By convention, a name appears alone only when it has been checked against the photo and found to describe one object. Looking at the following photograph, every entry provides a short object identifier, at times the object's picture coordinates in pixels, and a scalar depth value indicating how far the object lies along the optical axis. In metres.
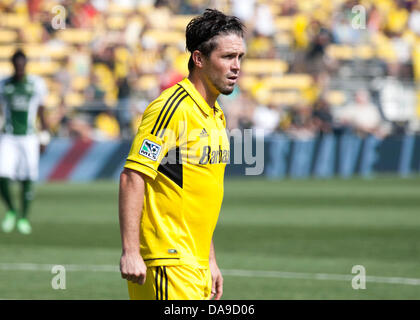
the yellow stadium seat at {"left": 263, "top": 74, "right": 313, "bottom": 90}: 28.50
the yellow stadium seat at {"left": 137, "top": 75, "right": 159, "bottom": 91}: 26.56
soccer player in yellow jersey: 4.68
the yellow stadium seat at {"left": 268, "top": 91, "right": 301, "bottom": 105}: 28.05
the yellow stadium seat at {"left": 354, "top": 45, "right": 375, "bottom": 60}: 29.30
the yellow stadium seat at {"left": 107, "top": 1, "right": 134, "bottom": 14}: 29.61
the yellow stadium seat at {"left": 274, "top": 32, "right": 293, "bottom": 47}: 29.90
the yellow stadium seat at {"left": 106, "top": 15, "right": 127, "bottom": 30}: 28.86
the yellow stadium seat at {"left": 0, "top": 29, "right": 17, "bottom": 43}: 29.33
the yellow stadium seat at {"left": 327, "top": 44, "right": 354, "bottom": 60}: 29.20
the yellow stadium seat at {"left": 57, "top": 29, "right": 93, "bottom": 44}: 28.42
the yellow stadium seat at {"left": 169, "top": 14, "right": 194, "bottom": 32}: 29.61
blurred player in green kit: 14.27
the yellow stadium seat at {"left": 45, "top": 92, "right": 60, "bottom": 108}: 25.85
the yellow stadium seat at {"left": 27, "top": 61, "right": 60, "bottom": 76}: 27.62
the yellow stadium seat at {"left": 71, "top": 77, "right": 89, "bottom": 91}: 26.43
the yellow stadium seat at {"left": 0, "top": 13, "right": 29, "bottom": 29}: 29.30
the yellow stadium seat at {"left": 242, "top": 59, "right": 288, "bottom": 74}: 28.97
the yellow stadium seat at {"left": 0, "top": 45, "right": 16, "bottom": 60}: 28.55
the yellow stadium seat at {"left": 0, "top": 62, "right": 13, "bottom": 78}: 26.78
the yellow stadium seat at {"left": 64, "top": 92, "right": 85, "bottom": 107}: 25.73
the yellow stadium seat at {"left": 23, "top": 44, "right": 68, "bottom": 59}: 27.78
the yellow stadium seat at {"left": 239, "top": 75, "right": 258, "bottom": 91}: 28.38
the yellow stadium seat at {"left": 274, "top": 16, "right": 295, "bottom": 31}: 30.06
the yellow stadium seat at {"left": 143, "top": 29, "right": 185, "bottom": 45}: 28.78
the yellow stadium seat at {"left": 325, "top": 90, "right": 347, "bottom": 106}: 28.34
